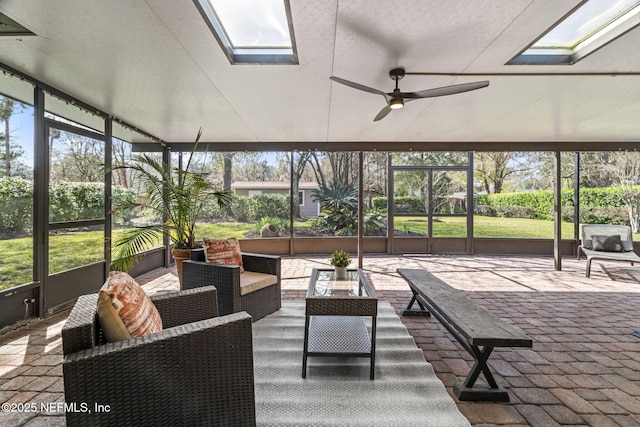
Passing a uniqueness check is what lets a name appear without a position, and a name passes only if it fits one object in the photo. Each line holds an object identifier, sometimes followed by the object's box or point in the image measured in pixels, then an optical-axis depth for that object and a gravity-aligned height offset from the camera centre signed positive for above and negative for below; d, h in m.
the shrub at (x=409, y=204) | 7.01 +0.22
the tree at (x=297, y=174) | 6.84 +1.00
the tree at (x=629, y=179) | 6.16 +0.77
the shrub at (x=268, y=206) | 7.08 +0.16
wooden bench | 1.65 -0.73
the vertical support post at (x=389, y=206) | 6.94 +0.17
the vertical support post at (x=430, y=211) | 6.89 +0.04
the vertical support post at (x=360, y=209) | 5.23 +0.06
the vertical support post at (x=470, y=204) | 6.82 +0.22
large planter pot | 3.38 -0.52
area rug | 1.58 -1.14
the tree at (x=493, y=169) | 7.02 +1.10
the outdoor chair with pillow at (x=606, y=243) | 4.69 -0.52
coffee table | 1.98 -0.97
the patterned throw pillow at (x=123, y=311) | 1.27 -0.47
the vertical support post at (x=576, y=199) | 6.26 +0.32
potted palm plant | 3.40 +0.07
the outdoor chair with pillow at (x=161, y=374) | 1.14 -0.72
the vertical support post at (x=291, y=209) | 6.57 +0.08
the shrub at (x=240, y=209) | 7.01 +0.08
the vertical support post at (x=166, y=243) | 5.38 -0.59
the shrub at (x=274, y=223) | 6.93 -0.26
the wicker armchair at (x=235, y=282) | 2.58 -0.67
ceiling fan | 2.41 +1.09
